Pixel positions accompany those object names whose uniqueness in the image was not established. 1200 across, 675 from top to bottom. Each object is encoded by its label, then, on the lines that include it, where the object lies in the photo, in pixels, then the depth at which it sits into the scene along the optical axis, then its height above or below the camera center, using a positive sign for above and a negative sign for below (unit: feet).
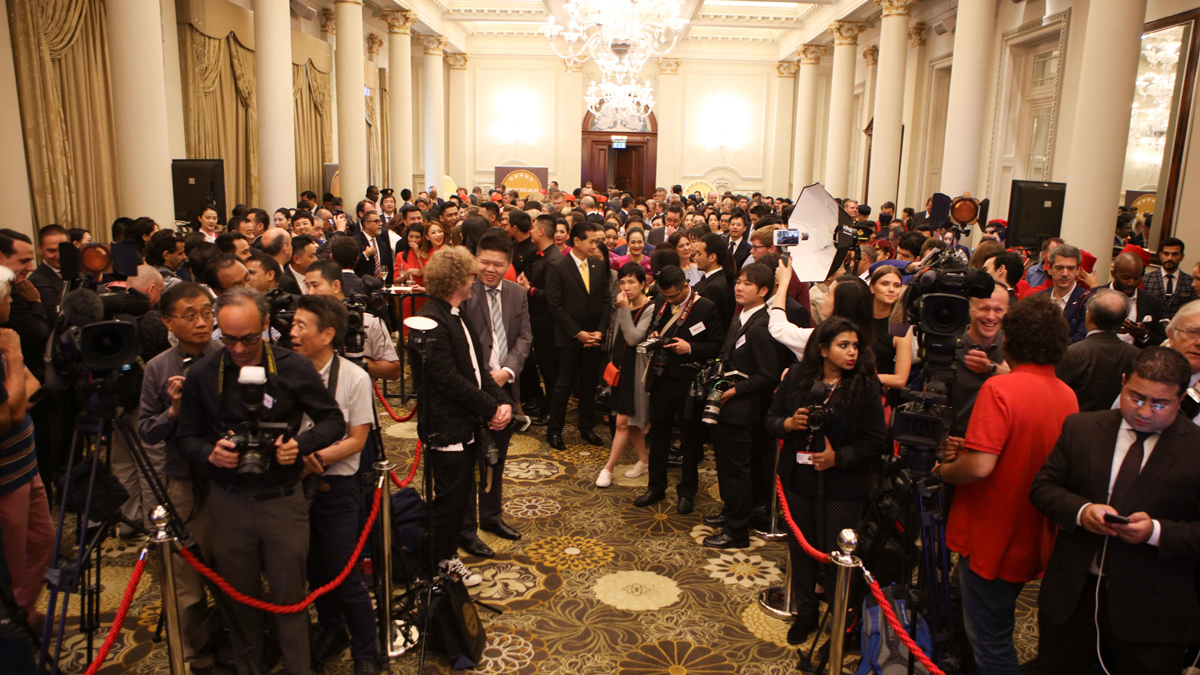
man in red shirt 9.38 -3.07
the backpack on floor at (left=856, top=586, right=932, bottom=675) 9.73 -5.57
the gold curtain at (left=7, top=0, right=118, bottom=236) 25.38 +2.53
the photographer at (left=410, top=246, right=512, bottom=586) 12.26 -3.28
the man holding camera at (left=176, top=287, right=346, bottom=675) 9.27 -2.93
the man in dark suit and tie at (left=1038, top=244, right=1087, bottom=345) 17.60 -1.72
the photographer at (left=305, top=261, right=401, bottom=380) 13.65 -2.52
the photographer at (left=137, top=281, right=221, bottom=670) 10.74 -3.54
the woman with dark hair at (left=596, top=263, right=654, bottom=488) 17.29 -3.71
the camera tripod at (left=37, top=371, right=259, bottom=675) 8.99 -3.89
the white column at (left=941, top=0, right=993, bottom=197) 33.53 +4.85
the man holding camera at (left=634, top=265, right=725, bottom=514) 16.31 -3.36
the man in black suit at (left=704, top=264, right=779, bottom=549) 14.29 -3.61
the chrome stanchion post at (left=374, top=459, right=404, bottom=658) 10.54 -5.20
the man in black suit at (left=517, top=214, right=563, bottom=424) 21.75 -3.10
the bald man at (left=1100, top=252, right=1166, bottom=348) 17.57 -1.75
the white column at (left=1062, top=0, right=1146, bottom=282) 23.38 +2.66
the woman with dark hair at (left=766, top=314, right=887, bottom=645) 11.27 -3.42
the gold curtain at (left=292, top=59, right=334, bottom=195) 43.80 +3.82
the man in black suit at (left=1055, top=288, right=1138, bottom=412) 12.78 -2.42
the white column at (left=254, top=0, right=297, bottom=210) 32.63 +3.65
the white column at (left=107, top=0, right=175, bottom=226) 24.68 +2.50
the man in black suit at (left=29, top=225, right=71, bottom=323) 16.20 -1.90
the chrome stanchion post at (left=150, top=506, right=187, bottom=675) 8.45 -4.31
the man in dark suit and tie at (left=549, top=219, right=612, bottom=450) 20.30 -3.02
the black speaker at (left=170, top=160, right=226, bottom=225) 27.76 +0.11
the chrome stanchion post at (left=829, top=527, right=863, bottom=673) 8.52 -4.29
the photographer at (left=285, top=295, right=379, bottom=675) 10.48 -3.82
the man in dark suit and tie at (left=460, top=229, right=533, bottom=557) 14.85 -2.96
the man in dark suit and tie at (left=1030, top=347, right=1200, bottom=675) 8.11 -3.20
